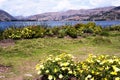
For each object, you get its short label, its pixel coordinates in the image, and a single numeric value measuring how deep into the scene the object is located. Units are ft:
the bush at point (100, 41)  19.45
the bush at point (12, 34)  20.39
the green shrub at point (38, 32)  21.44
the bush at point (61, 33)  21.79
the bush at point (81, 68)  7.74
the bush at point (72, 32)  22.01
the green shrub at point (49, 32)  22.39
